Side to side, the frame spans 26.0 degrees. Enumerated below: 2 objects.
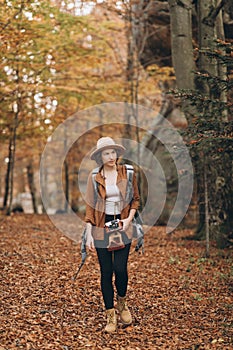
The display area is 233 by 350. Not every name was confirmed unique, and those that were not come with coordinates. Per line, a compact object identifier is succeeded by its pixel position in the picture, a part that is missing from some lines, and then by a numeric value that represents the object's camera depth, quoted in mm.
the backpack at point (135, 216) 5805
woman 5719
